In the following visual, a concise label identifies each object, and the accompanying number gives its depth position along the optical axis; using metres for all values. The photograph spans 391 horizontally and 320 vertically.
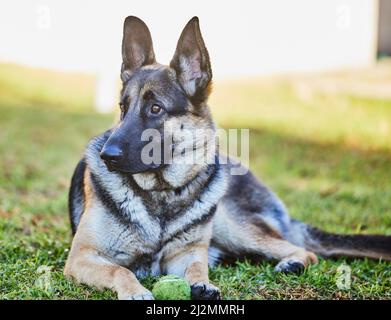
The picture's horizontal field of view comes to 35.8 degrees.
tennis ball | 3.63
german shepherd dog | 4.00
